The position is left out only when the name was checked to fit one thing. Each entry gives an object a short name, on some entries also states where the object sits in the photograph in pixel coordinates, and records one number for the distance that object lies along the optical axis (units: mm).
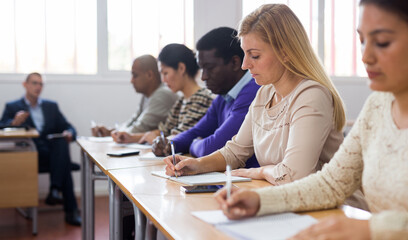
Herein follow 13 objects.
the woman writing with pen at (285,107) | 1522
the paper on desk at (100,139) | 3290
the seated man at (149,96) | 3646
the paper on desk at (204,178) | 1540
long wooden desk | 1027
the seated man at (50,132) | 4215
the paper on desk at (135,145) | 2784
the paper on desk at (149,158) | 2229
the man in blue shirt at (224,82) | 2189
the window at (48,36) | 4727
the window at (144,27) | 4984
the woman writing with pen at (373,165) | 827
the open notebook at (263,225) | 927
